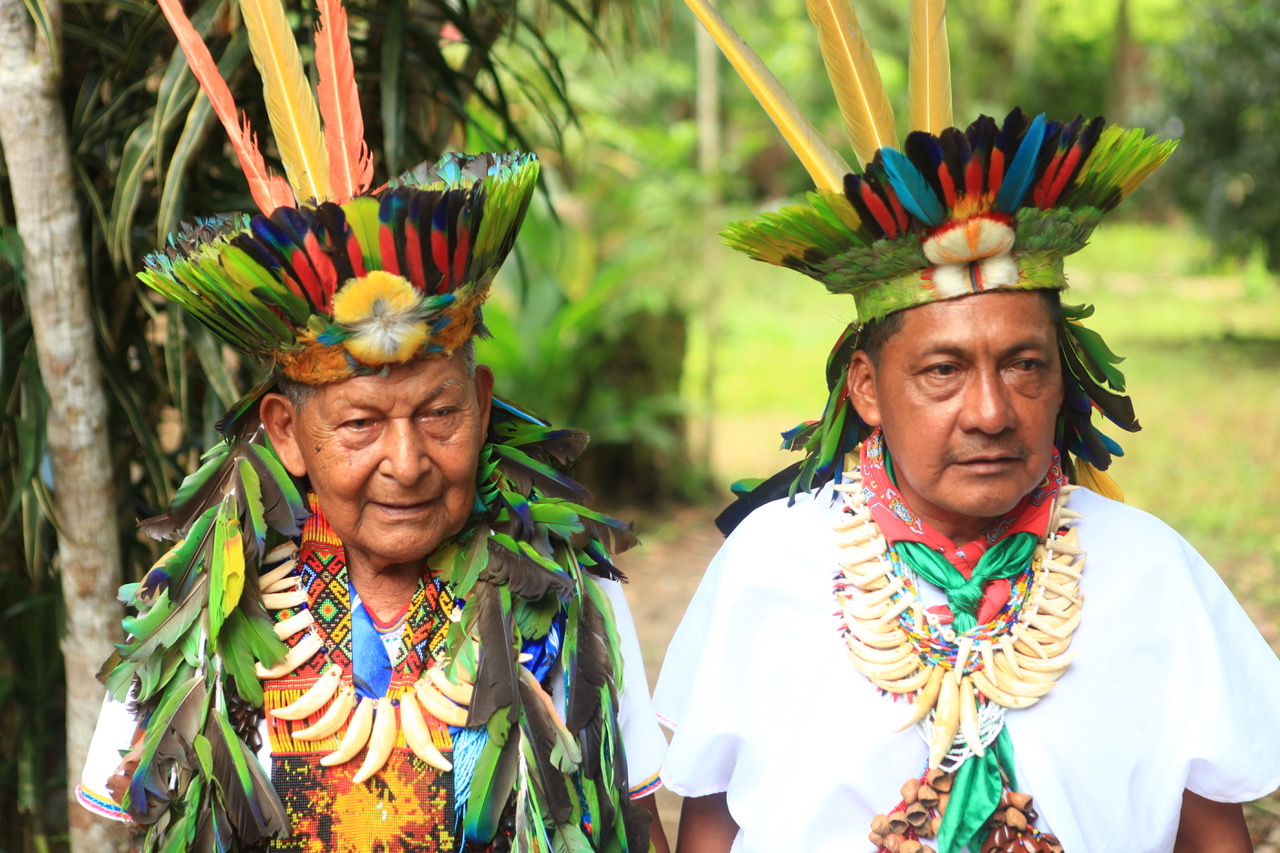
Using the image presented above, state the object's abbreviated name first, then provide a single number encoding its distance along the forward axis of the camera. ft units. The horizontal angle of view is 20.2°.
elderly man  9.02
